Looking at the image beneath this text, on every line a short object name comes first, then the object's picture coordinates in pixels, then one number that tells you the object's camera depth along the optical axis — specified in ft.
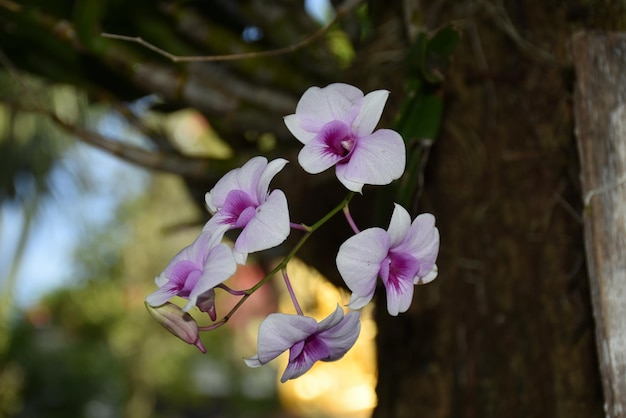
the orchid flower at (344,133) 1.22
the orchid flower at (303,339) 1.13
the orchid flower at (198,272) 1.10
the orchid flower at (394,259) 1.14
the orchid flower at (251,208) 1.15
